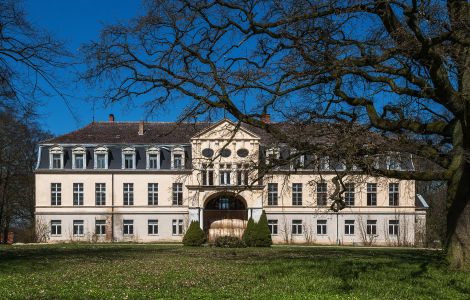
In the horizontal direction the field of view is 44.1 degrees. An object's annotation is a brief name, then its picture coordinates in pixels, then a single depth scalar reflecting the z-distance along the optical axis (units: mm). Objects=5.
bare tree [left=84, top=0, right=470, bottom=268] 12617
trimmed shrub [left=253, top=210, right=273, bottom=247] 37531
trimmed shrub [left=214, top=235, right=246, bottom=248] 34659
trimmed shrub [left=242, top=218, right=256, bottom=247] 37781
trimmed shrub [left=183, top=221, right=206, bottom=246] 38281
